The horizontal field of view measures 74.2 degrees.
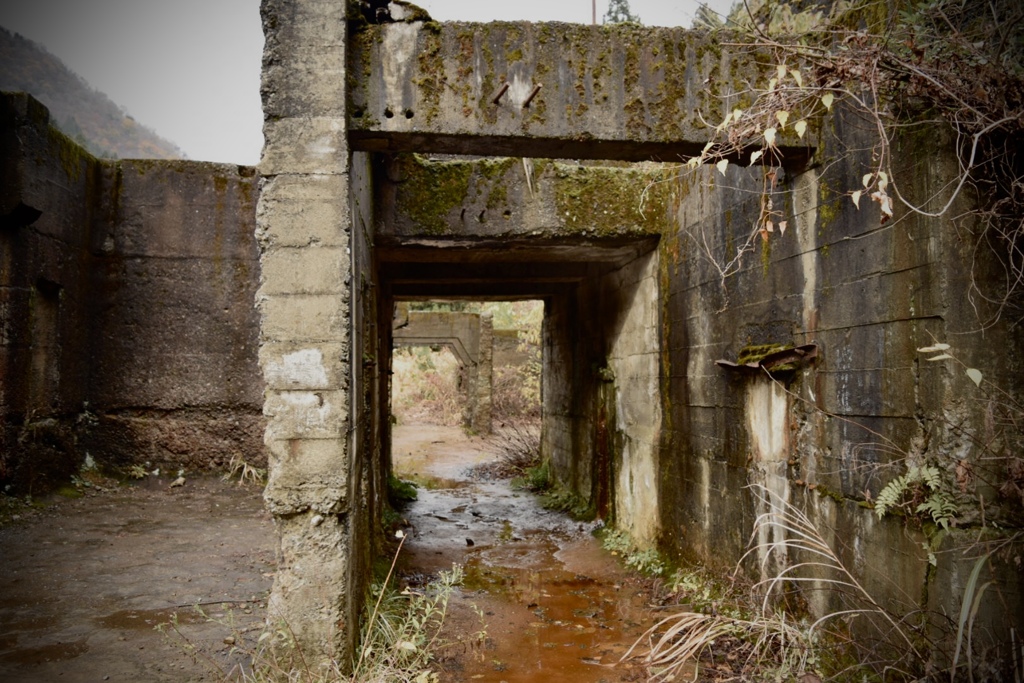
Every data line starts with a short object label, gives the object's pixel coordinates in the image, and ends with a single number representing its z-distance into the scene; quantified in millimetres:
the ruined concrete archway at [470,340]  18344
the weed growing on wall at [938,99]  2818
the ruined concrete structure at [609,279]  3273
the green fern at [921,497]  2993
